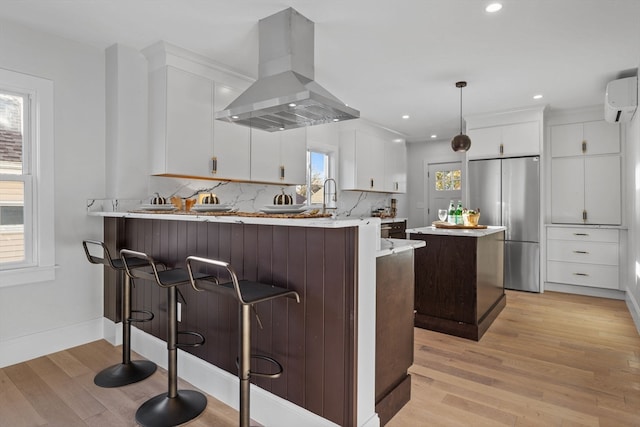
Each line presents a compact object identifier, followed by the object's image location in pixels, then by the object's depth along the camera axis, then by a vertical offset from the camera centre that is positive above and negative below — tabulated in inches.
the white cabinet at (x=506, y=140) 193.3 +39.4
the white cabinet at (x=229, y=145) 137.8 +25.9
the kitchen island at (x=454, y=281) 123.6 -25.2
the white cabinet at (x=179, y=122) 122.4 +31.2
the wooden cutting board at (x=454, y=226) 136.0 -5.7
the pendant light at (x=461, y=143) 161.5 +30.6
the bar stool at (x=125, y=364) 92.1 -42.1
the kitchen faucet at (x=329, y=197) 215.2 +8.3
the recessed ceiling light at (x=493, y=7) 94.4 +54.1
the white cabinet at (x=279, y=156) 152.7 +24.6
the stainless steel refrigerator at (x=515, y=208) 194.4 +1.7
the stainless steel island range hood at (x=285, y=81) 98.7 +37.1
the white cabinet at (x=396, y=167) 246.5 +31.2
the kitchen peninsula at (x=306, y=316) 63.6 -21.0
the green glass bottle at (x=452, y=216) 149.4 -2.1
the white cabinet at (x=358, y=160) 215.8 +31.1
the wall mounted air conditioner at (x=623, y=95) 140.5 +46.1
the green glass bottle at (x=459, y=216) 148.9 -2.3
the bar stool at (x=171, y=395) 76.0 -42.8
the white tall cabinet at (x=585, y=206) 182.2 +2.8
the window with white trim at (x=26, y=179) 105.2 +9.3
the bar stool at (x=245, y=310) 60.5 -17.1
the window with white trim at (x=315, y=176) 202.2 +20.5
